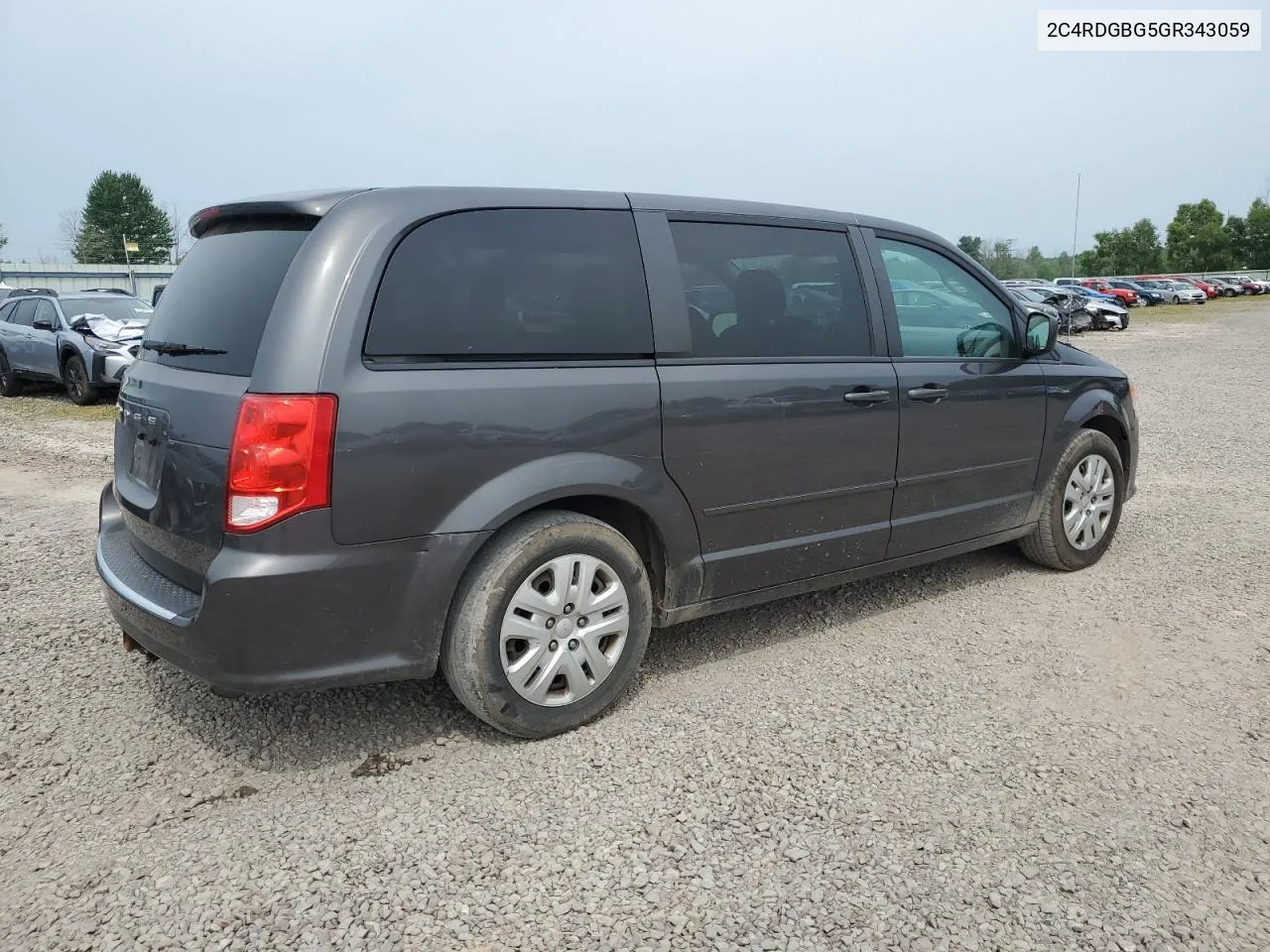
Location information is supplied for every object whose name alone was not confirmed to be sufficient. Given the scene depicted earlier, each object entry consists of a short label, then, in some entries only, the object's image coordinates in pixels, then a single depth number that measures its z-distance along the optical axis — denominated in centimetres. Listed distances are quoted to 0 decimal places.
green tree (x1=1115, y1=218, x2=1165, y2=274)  8362
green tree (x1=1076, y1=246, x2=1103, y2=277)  8762
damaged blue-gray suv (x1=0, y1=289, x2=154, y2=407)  1266
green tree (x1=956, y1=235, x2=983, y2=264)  8386
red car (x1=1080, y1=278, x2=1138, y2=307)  4444
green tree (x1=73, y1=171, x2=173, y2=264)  9544
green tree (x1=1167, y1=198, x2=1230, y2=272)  8062
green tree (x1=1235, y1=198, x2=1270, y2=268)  7912
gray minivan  281
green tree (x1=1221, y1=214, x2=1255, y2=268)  8069
